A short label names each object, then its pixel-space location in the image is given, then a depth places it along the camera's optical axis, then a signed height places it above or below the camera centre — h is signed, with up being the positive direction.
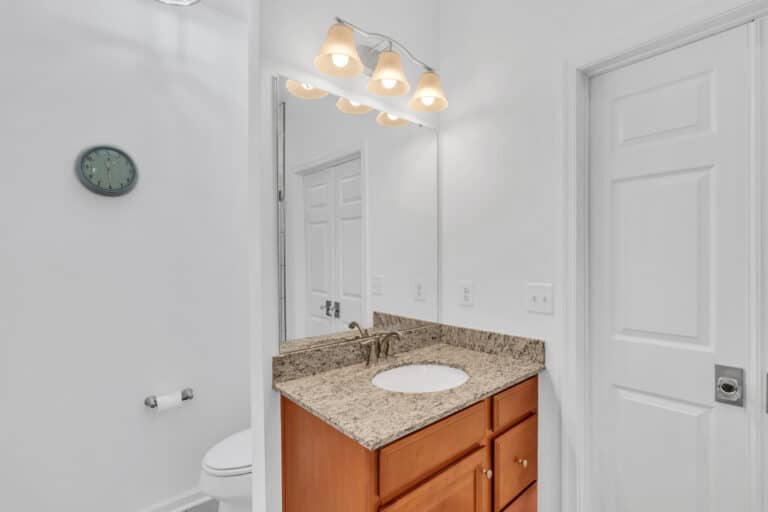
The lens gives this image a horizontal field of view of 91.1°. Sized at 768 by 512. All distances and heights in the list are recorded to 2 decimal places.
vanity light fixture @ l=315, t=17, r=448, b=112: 1.36 +0.73
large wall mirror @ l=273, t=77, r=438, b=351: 1.40 +0.14
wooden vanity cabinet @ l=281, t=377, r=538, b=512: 0.99 -0.64
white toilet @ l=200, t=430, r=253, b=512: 1.61 -0.97
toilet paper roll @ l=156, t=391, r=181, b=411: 1.88 -0.74
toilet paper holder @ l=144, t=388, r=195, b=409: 1.88 -0.74
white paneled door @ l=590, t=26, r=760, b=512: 1.17 -0.09
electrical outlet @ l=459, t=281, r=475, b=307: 1.77 -0.20
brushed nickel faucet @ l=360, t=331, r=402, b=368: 1.56 -0.40
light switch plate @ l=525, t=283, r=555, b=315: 1.51 -0.19
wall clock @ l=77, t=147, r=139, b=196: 1.72 +0.39
